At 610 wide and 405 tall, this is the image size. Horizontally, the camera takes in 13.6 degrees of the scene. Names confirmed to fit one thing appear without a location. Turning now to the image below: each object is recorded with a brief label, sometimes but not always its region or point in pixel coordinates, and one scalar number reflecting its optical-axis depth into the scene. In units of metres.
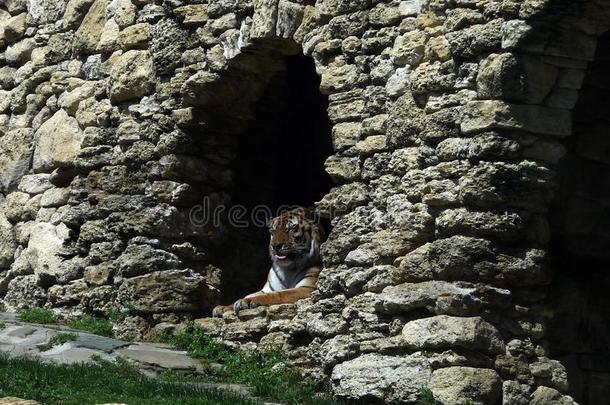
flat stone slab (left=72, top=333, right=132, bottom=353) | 18.26
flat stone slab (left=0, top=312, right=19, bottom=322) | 20.08
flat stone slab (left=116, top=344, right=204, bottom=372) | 17.71
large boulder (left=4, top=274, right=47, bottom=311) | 21.74
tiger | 20.26
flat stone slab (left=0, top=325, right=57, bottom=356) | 17.97
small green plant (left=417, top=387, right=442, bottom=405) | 14.95
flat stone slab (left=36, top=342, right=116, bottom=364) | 17.42
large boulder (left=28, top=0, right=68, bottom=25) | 22.74
